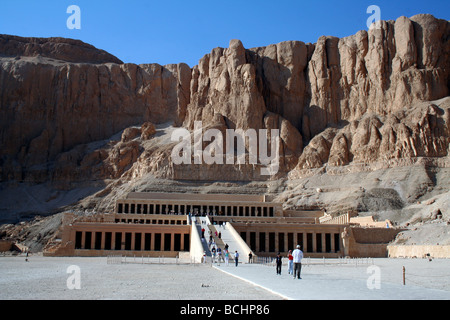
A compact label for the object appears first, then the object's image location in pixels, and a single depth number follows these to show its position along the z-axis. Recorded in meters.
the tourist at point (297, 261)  20.85
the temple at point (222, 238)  51.85
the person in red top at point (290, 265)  23.66
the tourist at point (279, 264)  22.88
